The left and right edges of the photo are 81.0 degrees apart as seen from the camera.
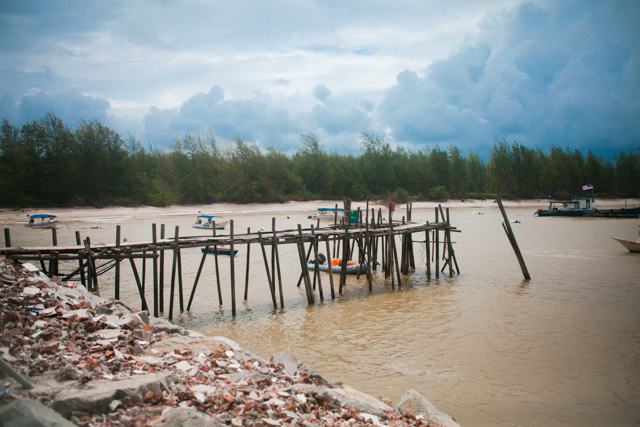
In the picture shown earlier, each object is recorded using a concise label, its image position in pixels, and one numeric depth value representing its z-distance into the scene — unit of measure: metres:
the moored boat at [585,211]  43.03
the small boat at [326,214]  43.16
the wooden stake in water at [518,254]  15.46
